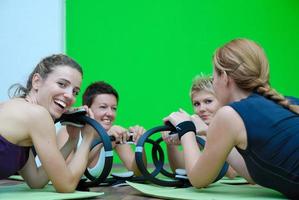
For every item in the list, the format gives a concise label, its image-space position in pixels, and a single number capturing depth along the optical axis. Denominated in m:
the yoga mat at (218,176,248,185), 2.22
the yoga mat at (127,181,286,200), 1.58
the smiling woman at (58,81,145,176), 2.39
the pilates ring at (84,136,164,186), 2.13
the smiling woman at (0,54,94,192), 1.60
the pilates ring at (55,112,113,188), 1.88
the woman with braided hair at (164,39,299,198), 1.41
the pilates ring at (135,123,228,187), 1.99
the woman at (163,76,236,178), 2.45
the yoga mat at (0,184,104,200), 1.57
